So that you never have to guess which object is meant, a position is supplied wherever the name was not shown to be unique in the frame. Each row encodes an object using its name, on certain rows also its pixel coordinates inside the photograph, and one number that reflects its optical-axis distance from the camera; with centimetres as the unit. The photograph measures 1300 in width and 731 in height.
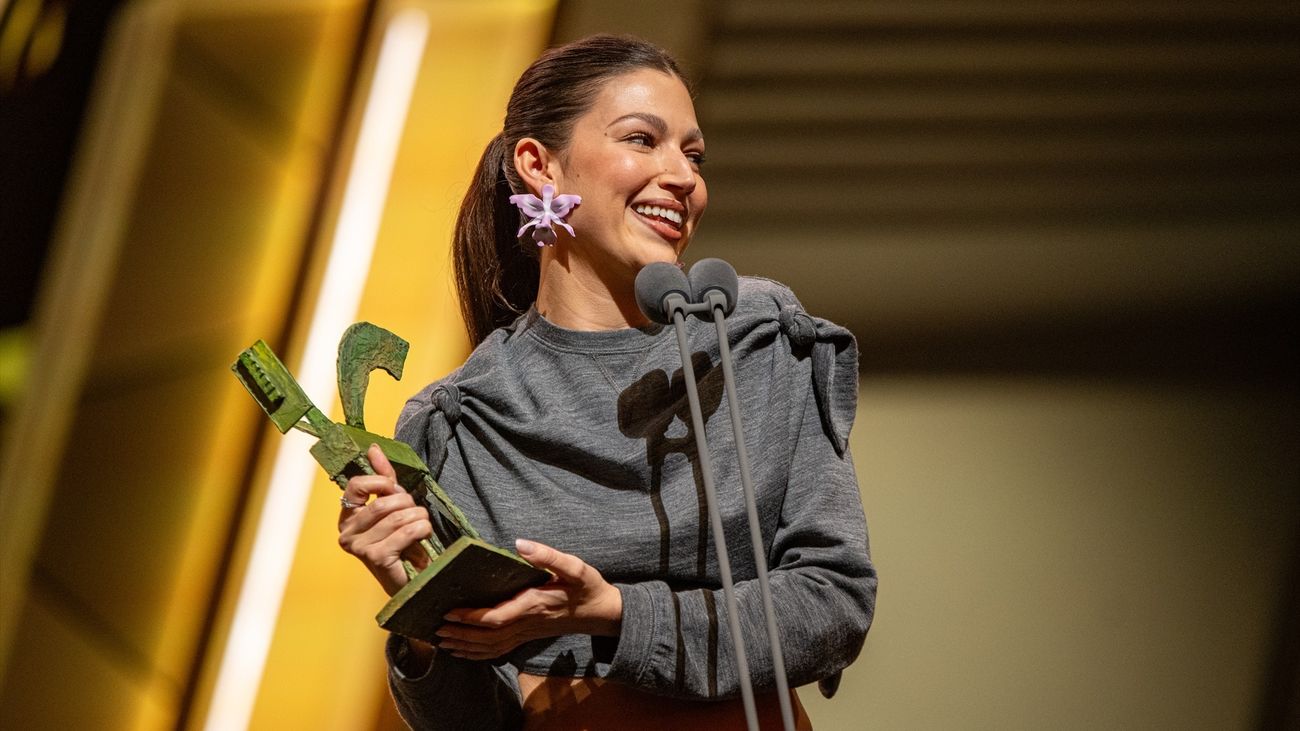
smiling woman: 382
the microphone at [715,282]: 382
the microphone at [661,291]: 382
